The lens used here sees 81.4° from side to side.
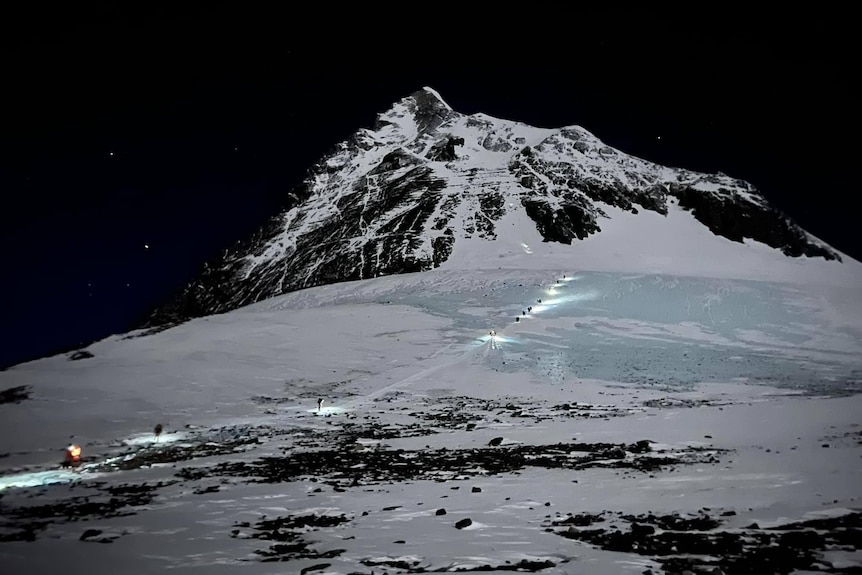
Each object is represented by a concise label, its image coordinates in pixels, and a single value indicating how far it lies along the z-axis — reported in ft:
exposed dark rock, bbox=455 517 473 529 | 35.14
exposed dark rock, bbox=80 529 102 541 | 35.32
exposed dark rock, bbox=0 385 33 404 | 90.27
